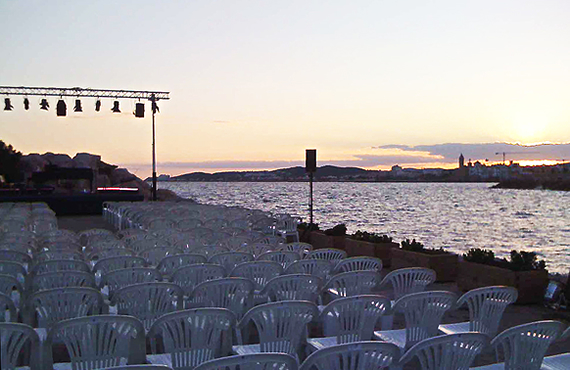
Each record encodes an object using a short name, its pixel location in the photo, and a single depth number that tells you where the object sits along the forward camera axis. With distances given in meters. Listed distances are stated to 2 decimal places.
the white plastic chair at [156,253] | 6.80
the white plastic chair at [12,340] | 3.25
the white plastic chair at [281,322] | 3.78
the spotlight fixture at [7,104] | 23.37
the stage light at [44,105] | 23.28
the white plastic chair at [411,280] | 5.47
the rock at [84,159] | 74.69
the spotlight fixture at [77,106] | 23.59
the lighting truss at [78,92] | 24.51
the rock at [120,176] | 72.69
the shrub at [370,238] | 11.07
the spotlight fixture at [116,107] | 24.19
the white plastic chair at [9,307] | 4.06
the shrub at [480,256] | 8.11
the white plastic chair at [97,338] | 3.37
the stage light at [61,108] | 22.69
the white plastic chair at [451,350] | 3.03
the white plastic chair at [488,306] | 4.51
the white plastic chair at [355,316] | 4.05
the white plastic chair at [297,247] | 7.80
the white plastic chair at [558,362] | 3.81
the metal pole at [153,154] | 26.02
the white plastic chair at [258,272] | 5.62
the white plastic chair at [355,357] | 2.76
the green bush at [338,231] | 12.55
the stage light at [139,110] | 23.93
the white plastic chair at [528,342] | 3.36
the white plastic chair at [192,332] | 3.58
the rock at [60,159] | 76.06
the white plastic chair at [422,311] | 4.21
